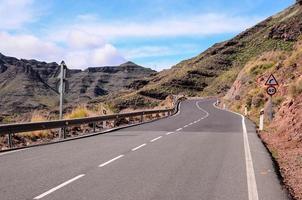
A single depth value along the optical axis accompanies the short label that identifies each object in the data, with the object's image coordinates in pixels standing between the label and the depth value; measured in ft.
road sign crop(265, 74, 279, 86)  85.92
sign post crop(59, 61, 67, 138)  71.73
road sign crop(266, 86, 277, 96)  86.48
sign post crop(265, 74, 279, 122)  85.97
